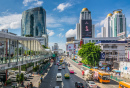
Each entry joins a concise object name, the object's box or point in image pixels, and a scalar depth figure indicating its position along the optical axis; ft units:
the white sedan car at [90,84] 63.58
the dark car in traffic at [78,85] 64.39
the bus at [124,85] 53.01
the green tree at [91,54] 133.94
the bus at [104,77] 75.27
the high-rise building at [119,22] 477.59
